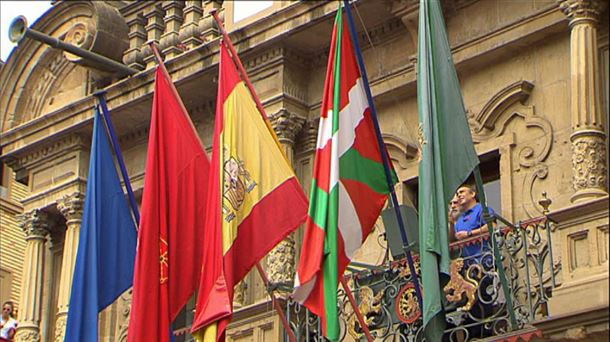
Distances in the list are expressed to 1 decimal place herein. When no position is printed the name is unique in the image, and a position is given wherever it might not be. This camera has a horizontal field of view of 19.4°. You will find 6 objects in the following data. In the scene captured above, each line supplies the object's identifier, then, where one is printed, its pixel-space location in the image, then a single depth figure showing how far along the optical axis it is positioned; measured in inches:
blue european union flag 778.2
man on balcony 688.4
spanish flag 705.6
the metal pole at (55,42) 882.1
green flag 655.8
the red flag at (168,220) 738.8
